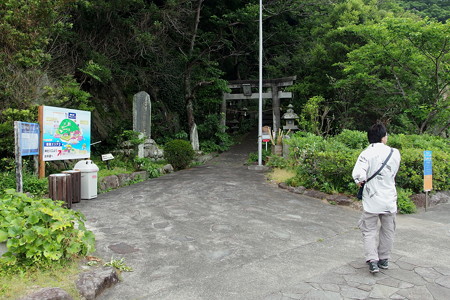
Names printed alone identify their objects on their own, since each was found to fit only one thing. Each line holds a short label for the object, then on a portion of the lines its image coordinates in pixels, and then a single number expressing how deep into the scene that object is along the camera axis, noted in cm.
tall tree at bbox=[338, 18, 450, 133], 1002
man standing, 370
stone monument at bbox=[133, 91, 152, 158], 1238
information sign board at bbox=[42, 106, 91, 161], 729
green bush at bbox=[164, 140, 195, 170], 1231
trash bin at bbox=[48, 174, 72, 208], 636
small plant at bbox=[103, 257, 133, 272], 373
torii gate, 1748
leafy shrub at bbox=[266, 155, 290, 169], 1104
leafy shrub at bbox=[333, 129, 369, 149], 979
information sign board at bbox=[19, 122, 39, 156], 645
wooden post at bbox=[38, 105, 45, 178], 713
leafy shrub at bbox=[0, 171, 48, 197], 660
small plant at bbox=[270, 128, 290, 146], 1354
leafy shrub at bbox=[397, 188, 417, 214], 650
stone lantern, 1628
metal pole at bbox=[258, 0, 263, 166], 1231
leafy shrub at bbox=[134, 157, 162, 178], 1073
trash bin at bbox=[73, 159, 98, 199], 735
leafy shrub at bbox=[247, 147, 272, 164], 1413
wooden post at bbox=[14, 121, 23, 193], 593
